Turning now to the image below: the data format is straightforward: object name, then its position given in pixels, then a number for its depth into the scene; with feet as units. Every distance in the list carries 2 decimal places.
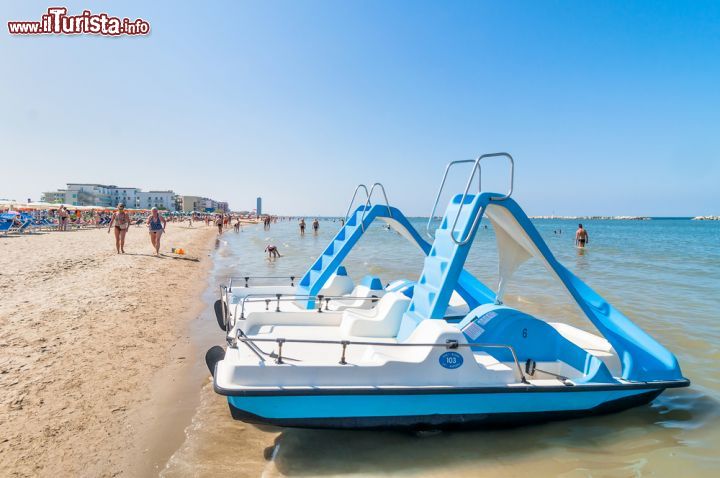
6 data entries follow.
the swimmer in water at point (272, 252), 71.69
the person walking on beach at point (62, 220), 109.77
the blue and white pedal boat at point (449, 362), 13.65
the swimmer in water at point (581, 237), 104.83
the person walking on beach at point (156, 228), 57.94
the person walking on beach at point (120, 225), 54.66
